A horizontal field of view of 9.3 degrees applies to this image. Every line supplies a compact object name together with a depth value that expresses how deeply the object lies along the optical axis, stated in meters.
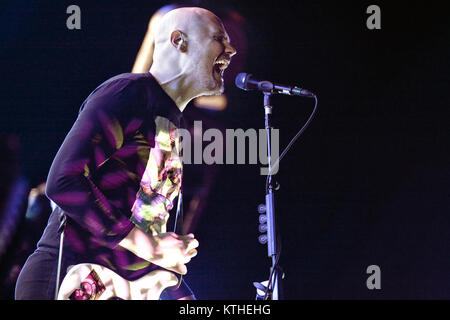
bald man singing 6.86
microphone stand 7.03
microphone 7.14
